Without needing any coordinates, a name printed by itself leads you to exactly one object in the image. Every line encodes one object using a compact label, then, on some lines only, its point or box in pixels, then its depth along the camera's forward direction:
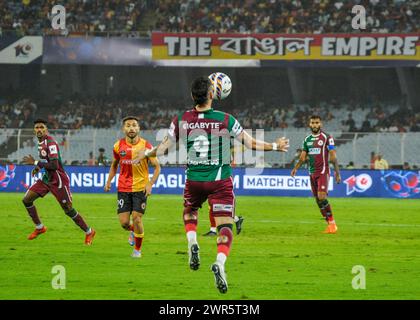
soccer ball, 13.02
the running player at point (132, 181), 15.53
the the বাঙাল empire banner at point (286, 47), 44.94
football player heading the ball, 11.48
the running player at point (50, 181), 17.77
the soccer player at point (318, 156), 21.25
